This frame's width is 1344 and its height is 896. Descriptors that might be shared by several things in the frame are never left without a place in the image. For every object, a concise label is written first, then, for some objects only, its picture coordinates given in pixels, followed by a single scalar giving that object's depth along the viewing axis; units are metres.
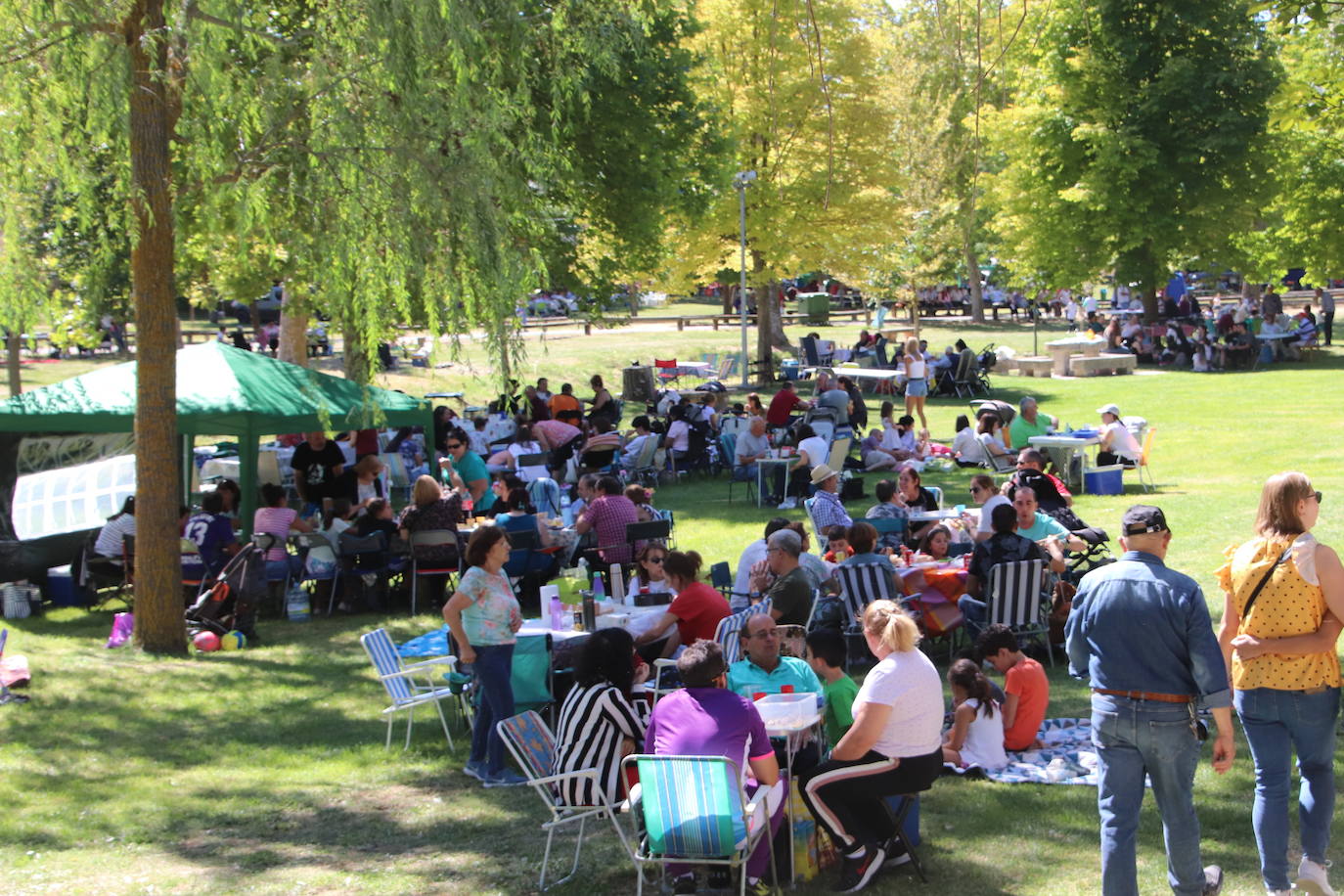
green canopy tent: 12.67
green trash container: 50.42
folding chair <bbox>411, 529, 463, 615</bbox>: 11.85
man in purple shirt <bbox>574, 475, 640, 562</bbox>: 11.57
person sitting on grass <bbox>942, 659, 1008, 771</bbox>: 7.00
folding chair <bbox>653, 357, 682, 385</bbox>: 30.61
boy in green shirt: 6.34
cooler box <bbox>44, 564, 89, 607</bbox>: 12.77
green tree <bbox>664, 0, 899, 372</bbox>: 27.23
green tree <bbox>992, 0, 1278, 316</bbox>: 30.38
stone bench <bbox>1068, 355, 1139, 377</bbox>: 30.95
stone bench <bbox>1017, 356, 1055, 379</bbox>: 31.16
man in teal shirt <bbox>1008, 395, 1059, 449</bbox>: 16.12
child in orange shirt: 7.27
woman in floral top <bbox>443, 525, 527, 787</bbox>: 7.04
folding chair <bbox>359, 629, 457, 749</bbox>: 7.83
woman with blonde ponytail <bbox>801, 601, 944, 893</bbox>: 5.41
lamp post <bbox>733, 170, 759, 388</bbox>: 23.92
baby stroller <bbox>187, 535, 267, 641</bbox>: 11.12
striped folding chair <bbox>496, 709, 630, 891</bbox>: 5.68
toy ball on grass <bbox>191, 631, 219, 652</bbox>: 10.90
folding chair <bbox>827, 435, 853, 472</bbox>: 16.91
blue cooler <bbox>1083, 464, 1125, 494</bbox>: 15.57
